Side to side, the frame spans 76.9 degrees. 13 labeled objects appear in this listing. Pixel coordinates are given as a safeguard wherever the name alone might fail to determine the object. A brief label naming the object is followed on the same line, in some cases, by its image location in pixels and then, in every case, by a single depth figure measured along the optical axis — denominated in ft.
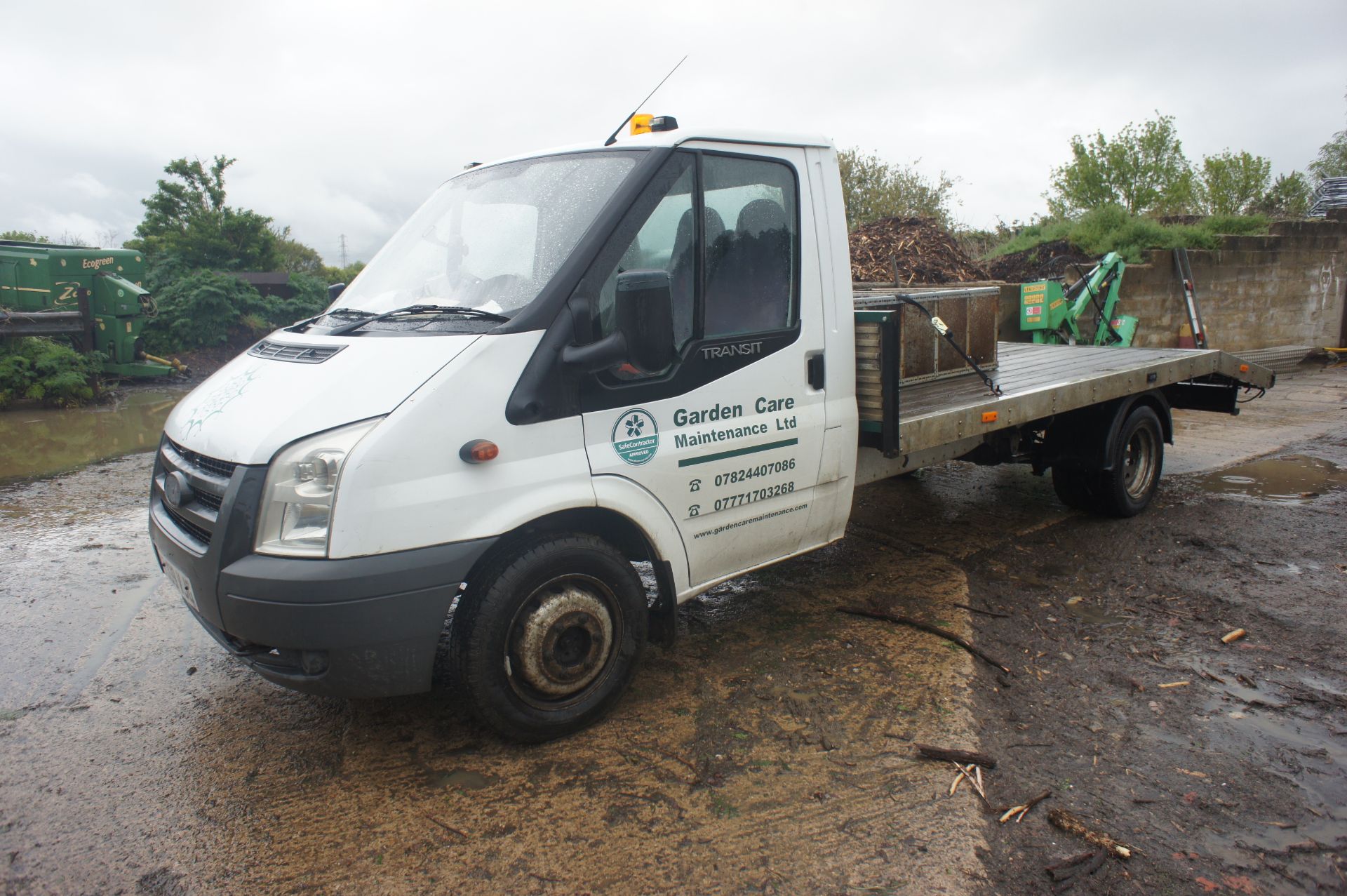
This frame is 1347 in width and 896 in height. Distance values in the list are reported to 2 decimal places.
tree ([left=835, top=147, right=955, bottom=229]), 70.95
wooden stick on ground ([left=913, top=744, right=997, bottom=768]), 9.86
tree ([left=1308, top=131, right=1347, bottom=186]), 101.09
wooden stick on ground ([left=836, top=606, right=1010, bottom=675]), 12.52
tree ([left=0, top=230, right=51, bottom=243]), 68.74
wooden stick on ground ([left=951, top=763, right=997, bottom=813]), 9.47
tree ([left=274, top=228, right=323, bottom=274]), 82.28
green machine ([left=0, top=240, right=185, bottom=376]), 42.93
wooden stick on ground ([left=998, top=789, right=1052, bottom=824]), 8.96
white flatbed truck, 8.84
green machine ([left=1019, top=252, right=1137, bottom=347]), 34.01
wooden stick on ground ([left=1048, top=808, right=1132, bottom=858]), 8.49
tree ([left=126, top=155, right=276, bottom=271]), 69.51
